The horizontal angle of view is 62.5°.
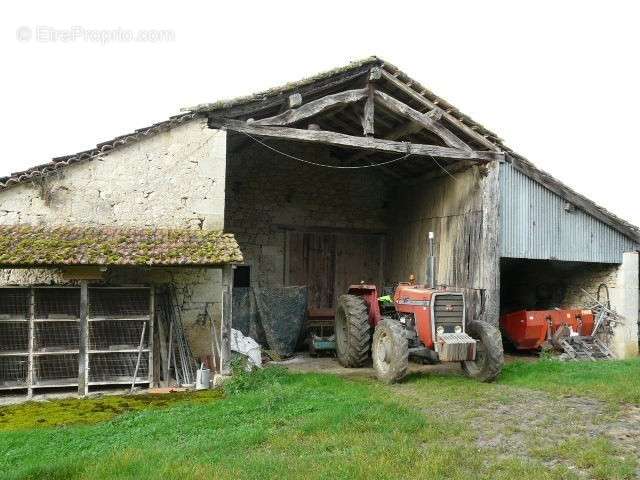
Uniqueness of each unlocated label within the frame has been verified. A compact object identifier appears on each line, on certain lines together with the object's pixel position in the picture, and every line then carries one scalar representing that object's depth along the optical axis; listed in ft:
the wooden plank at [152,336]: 25.71
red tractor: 23.94
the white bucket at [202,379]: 25.02
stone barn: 25.00
